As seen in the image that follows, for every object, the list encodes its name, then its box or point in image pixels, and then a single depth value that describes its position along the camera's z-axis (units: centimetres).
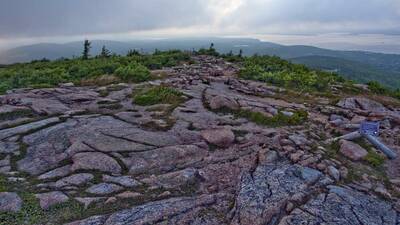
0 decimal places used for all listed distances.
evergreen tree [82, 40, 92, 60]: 2971
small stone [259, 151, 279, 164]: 821
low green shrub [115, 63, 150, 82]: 1741
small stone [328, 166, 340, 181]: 764
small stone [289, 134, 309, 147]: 897
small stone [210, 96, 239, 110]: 1216
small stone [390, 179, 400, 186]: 772
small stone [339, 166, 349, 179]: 777
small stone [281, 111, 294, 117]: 1139
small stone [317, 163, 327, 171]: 788
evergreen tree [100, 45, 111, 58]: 2852
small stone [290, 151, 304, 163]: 822
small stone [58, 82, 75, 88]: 1656
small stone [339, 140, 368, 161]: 868
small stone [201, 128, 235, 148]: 941
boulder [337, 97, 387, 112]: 1378
